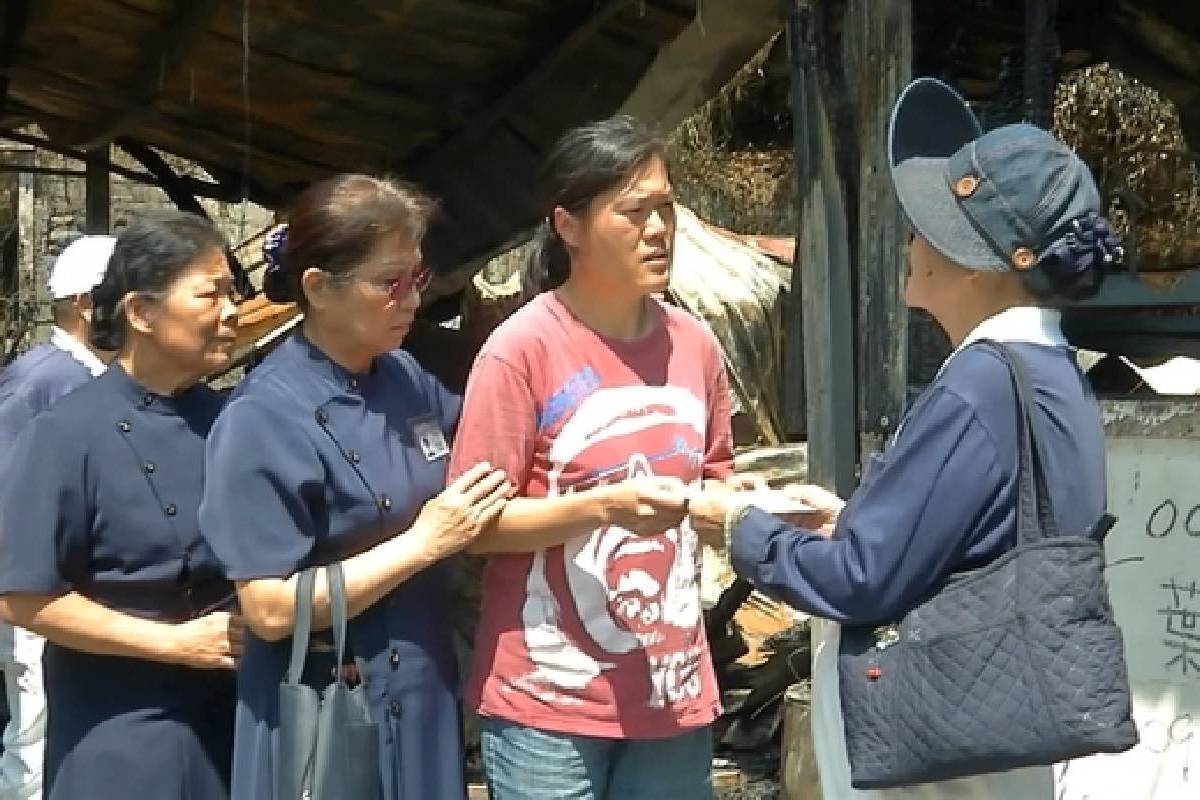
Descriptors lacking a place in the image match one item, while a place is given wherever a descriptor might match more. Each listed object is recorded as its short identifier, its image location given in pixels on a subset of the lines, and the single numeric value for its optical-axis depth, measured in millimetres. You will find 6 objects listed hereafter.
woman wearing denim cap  2049
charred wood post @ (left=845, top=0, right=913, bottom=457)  3492
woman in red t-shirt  2488
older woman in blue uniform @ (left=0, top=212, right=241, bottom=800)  2578
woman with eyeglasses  2375
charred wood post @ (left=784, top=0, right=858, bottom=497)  3631
